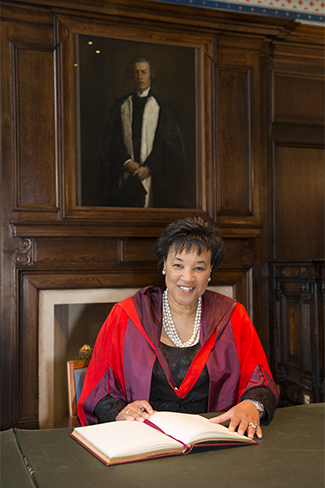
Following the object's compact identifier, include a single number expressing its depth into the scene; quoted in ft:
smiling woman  7.41
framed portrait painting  12.73
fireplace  12.35
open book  4.50
